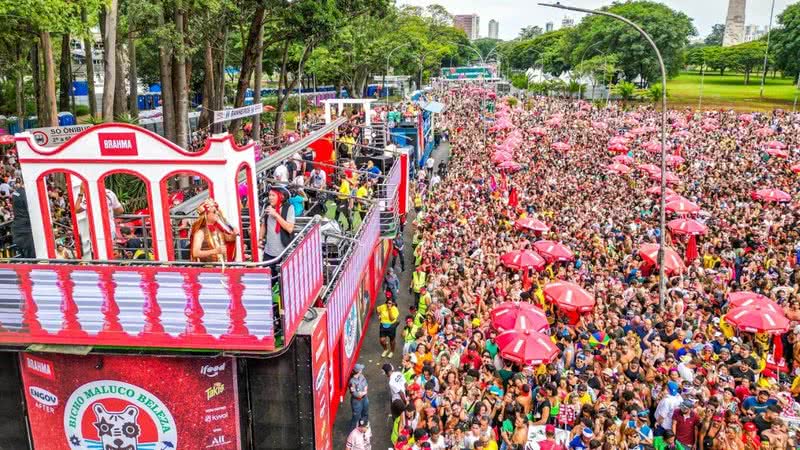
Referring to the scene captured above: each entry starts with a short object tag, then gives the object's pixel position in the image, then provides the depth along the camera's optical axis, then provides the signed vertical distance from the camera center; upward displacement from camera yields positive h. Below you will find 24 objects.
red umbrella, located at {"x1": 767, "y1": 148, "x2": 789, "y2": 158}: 33.19 -3.68
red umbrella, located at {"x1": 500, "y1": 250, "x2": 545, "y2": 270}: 16.09 -4.52
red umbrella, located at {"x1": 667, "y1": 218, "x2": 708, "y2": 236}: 19.27 -4.38
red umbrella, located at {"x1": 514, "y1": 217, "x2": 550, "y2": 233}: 19.34 -4.36
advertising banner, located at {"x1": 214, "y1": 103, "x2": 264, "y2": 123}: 17.27 -0.95
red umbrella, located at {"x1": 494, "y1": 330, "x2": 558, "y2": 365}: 10.92 -4.59
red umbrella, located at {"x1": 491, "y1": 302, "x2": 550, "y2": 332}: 12.02 -4.49
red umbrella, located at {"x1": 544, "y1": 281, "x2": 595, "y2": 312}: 13.55 -4.58
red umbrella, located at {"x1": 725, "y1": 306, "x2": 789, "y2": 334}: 12.65 -4.73
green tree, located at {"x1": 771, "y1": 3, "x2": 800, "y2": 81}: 77.06 +4.62
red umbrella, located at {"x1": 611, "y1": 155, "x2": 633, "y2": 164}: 32.28 -3.97
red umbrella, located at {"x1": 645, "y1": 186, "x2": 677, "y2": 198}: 25.64 -4.37
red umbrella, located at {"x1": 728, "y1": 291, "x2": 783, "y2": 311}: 13.32 -4.63
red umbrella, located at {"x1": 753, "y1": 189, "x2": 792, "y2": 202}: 23.52 -4.19
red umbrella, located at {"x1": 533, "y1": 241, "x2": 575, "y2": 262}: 17.14 -4.54
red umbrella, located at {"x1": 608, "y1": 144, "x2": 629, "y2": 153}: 36.38 -3.82
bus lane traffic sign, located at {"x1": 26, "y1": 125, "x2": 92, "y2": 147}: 13.02 -1.17
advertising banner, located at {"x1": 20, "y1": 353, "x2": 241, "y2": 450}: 7.67 -3.87
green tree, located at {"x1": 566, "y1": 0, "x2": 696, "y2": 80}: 87.38 +5.47
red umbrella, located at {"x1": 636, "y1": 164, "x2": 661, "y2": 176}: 29.50 -4.02
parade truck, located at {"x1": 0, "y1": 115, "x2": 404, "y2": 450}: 7.19 -2.82
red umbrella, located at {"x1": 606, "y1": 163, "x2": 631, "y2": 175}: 30.09 -4.13
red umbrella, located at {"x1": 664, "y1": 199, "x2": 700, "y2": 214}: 21.02 -4.12
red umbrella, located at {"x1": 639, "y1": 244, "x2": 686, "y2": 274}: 16.42 -4.62
